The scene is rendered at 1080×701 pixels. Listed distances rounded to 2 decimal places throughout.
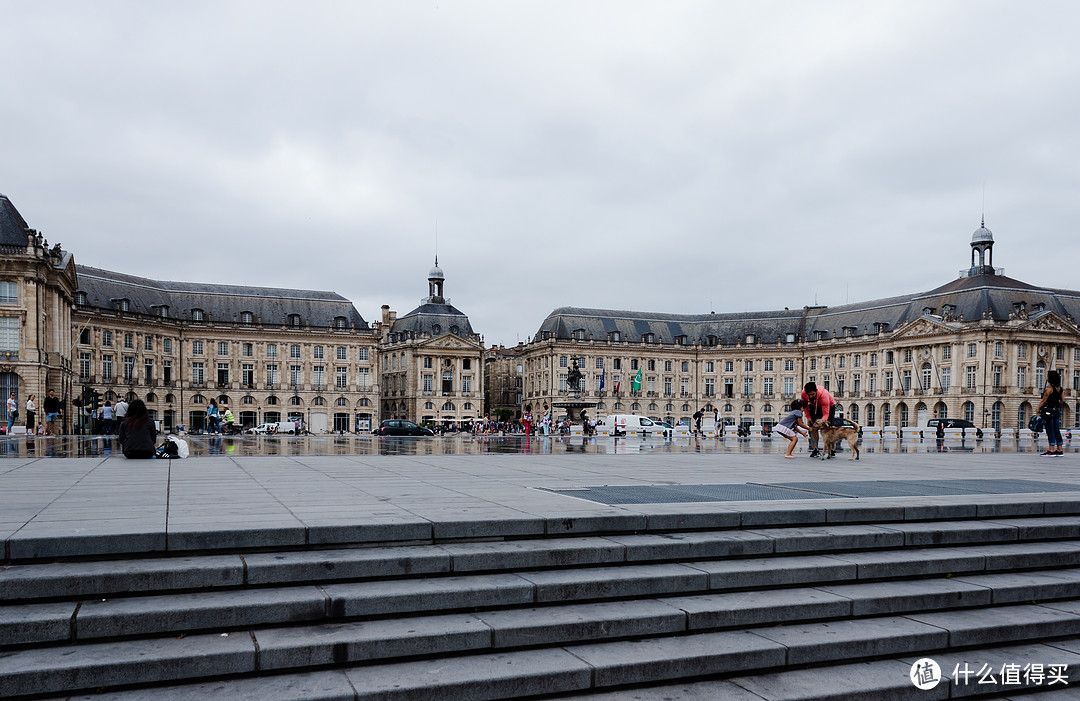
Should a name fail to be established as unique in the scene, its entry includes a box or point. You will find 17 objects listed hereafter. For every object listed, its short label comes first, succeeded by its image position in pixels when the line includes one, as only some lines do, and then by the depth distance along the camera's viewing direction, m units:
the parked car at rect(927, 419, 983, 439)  67.59
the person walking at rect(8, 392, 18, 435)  36.71
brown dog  18.53
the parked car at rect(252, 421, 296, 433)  70.94
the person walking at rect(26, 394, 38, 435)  37.62
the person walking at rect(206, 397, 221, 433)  49.82
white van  57.25
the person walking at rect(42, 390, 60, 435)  34.72
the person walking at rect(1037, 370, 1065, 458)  19.38
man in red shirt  18.56
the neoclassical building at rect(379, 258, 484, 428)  101.69
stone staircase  5.00
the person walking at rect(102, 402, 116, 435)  41.03
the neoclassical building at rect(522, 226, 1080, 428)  86.75
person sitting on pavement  16.36
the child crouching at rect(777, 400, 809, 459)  18.95
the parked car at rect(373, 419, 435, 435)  46.09
